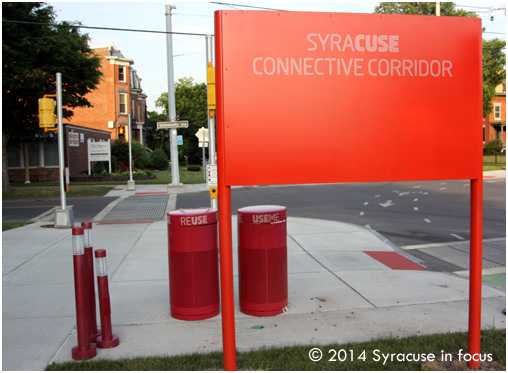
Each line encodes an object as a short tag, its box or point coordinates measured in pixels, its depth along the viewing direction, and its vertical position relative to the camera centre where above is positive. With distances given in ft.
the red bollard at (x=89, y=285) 13.25 -3.55
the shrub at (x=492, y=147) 147.84 +1.92
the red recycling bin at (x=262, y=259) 15.75 -3.45
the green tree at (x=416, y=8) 104.39 +34.45
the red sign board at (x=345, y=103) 10.85 +1.28
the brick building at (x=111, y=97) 147.02 +20.38
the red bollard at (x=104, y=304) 13.01 -4.06
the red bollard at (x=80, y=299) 12.38 -3.70
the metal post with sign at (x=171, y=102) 73.36 +9.29
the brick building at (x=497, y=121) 166.99 +11.57
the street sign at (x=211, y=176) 24.56 -0.91
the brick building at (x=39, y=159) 97.96 +0.56
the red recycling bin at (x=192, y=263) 15.40 -3.45
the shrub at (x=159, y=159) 142.02 +0.18
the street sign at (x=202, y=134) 73.05 +3.91
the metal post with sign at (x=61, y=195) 35.83 -2.75
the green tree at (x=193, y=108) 219.61 +24.52
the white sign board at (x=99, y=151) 92.22 +1.97
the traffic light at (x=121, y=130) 79.92 +5.23
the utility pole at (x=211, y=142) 21.83 +0.96
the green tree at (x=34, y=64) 67.97 +15.16
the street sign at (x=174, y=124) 57.93 +4.41
